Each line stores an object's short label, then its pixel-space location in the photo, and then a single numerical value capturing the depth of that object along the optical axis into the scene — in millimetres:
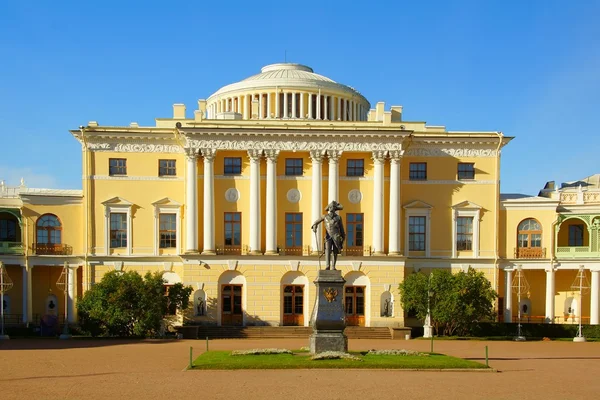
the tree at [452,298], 46219
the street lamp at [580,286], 46950
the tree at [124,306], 43719
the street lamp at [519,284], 51000
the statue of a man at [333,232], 31516
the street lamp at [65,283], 48506
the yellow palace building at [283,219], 49656
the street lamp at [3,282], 43947
